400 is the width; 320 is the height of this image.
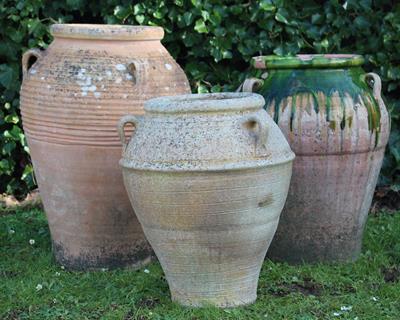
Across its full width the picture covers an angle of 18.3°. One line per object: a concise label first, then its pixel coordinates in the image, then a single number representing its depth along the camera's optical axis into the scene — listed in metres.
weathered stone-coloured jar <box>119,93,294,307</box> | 4.96
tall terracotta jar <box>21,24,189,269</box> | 5.84
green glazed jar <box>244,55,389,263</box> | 5.89
